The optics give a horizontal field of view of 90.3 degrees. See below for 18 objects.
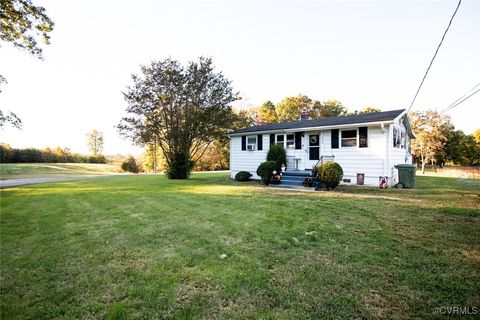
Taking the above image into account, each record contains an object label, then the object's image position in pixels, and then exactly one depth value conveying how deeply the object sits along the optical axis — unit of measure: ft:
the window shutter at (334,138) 41.55
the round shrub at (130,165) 118.11
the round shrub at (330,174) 32.99
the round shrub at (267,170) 39.93
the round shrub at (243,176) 49.26
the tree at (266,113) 120.47
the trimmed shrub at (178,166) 55.93
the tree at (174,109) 54.90
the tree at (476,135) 130.00
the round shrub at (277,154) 44.27
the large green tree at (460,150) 123.34
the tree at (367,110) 121.49
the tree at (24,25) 29.40
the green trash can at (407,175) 36.70
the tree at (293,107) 115.34
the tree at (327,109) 116.44
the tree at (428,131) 96.56
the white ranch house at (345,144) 37.47
